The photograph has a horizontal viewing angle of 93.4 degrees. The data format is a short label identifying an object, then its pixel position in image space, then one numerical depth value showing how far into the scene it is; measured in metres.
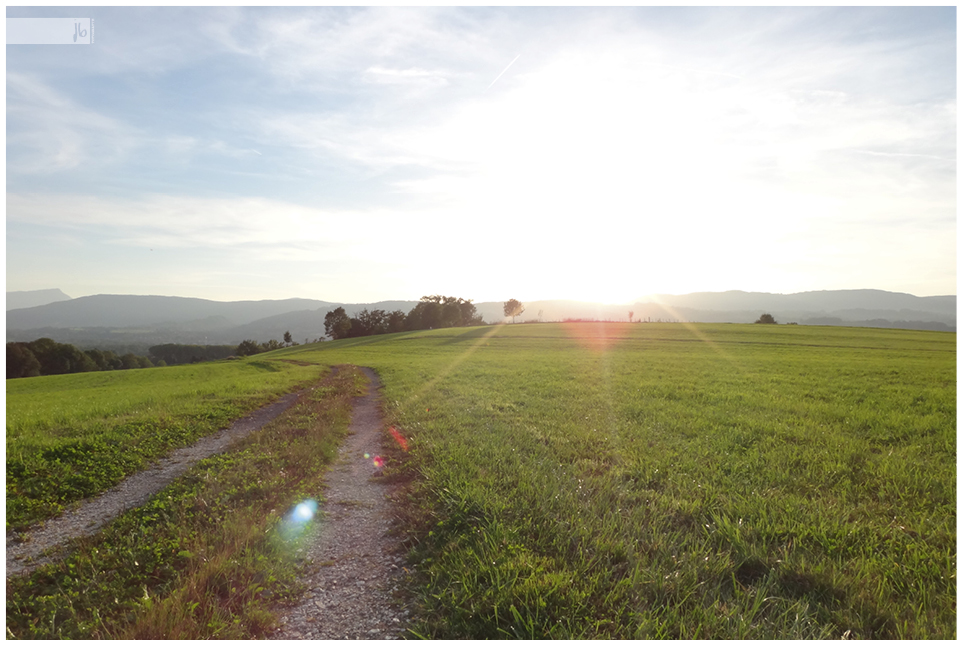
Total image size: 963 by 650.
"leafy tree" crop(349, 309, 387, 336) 121.00
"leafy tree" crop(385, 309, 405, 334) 120.00
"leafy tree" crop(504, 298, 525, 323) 174.12
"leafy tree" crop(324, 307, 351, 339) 122.25
